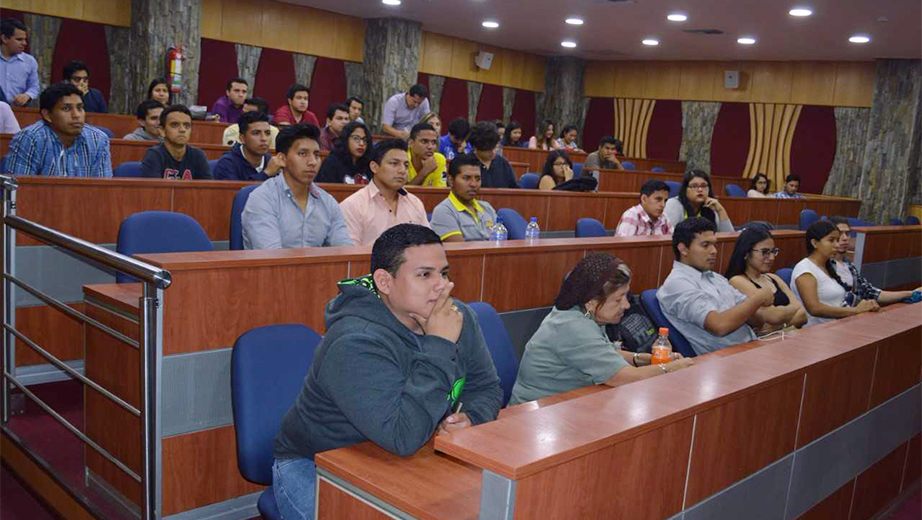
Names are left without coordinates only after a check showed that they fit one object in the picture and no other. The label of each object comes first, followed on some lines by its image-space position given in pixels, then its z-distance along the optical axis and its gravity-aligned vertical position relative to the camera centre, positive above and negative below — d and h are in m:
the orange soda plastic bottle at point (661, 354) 3.28 -0.75
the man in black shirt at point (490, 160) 7.10 -0.05
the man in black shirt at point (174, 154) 5.24 -0.15
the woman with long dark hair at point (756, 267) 4.38 -0.51
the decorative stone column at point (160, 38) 10.38 +1.17
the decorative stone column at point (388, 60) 13.01 +1.38
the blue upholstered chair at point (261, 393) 2.30 -0.73
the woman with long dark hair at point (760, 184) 12.20 -0.15
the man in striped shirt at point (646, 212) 5.82 -0.33
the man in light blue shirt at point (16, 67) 7.52 +0.49
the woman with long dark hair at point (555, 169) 7.92 -0.10
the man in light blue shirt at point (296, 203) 3.88 -0.31
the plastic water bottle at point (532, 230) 5.73 -0.51
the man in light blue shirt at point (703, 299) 3.88 -0.62
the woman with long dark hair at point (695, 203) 6.39 -0.27
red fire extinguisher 10.34 +0.80
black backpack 3.90 -0.79
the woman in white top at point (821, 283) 5.08 -0.65
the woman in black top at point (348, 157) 6.03 -0.10
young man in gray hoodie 1.89 -0.53
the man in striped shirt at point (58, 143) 4.64 -0.12
